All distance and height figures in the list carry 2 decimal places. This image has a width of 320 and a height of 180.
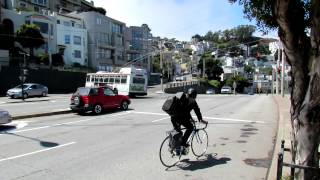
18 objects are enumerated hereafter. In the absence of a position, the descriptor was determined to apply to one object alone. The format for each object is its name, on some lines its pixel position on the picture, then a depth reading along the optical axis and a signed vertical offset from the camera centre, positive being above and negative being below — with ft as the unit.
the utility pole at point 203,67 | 360.26 +9.41
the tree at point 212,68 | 376.48 +8.94
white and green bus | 139.48 -0.90
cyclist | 31.40 -2.75
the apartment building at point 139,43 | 315.17 +27.30
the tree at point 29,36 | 198.59 +19.51
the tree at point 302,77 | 20.67 +0.07
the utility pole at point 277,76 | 165.96 +0.80
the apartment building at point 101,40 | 264.31 +24.16
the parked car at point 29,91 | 141.59 -4.25
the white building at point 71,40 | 239.91 +21.76
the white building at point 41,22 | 216.13 +28.69
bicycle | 31.58 -5.41
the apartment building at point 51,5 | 252.77 +52.69
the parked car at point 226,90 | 279.77 -7.70
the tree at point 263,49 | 531.09 +37.04
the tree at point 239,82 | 366.47 -3.18
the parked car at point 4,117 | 54.44 -4.98
